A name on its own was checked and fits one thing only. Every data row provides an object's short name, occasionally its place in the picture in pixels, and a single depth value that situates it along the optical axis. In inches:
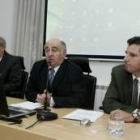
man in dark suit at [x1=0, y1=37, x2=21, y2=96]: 140.1
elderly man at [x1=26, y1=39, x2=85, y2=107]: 104.6
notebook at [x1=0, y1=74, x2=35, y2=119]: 67.0
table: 61.1
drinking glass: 63.6
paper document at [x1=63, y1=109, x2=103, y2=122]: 78.3
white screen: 147.6
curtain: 175.5
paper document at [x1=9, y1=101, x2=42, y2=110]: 88.4
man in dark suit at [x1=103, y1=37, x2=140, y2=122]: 91.7
